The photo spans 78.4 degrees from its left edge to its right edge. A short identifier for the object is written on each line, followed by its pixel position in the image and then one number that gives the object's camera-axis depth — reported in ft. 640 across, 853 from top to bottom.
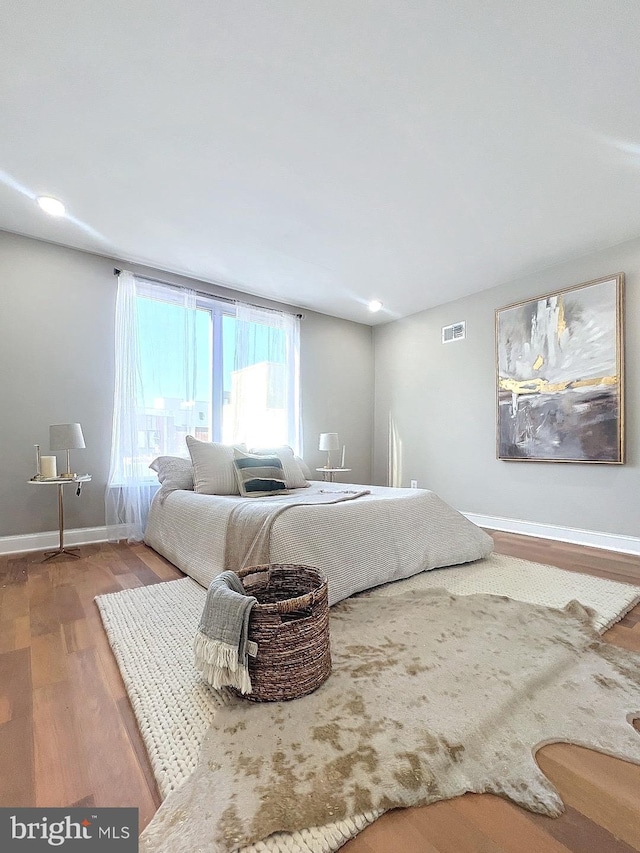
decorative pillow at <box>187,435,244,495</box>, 10.37
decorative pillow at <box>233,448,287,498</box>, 10.18
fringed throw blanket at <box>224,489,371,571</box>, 6.64
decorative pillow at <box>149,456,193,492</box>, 10.89
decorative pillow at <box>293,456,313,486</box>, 12.95
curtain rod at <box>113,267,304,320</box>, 12.09
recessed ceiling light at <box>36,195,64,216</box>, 8.81
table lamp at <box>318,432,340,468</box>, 15.10
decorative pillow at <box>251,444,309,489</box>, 11.67
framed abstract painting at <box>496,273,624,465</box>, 10.70
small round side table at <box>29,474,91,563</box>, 9.35
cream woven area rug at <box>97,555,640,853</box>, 2.76
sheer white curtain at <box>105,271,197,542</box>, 11.39
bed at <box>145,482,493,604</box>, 6.64
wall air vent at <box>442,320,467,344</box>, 14.60
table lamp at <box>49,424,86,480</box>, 9.53
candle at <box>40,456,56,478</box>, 9.61
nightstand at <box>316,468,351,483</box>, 14.92
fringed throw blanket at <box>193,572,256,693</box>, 4.03
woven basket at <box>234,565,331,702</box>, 4.08
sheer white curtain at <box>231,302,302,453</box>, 13.75
